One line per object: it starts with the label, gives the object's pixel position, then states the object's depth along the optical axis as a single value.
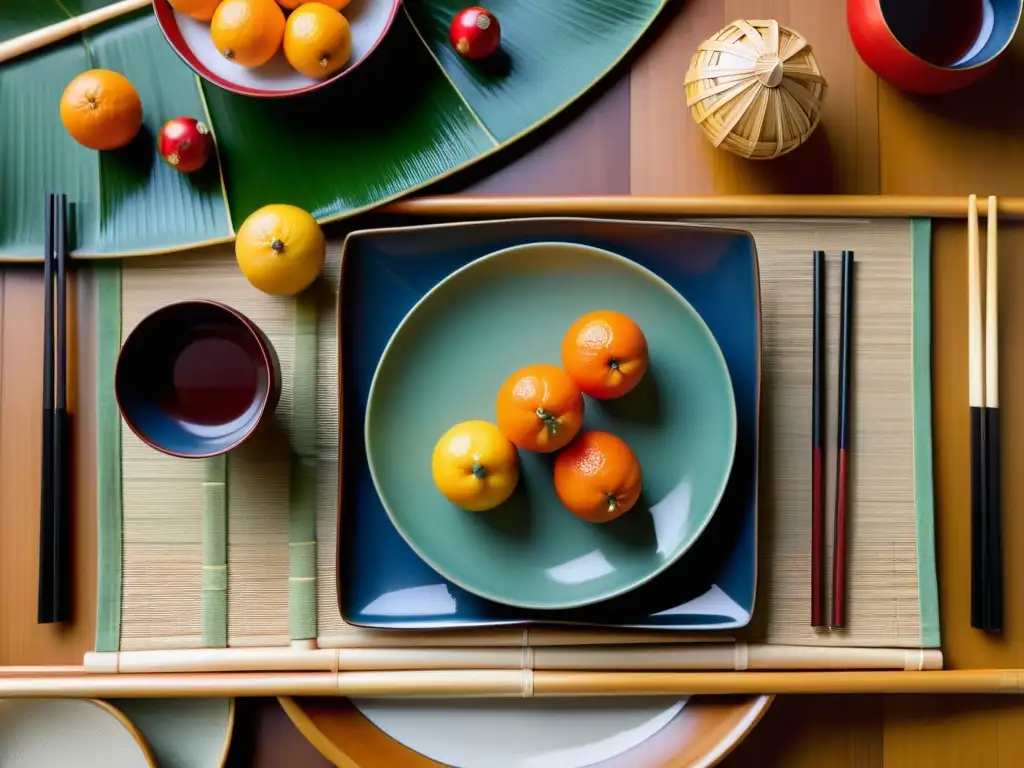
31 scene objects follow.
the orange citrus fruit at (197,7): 0.71
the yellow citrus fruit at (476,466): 0.65
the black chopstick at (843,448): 0.74
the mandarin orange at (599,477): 0.65
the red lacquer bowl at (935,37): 0.73
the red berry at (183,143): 0.72
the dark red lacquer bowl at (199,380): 0.70
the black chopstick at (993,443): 0.75
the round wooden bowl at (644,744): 0.72
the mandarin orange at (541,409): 0.64
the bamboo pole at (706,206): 0.75
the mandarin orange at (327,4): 0.72
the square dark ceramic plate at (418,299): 0.72
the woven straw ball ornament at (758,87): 0.67
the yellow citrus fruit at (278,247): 0.69
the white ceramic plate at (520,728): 0.76
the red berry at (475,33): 0.73
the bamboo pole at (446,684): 0.71
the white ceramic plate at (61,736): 0.76
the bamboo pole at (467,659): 0.73
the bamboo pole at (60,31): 0.75
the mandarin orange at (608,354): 0.65
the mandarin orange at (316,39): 0.69
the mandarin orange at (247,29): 0.69
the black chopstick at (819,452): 0.74
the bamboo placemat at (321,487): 0.75
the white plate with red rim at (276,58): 0.73
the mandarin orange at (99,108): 0.71
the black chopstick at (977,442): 0.76
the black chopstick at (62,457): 0.74
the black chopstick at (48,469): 0.74
